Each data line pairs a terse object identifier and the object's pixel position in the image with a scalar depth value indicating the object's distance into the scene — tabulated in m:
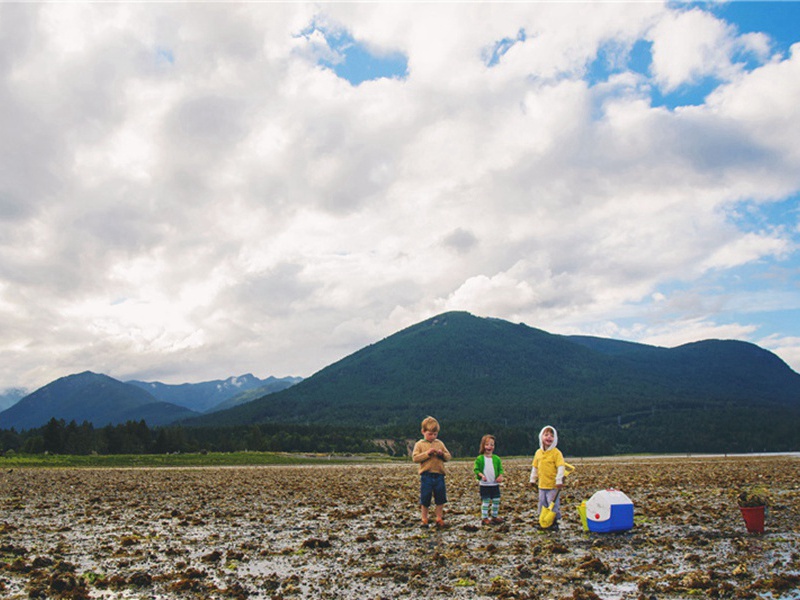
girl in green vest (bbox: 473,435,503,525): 15.98
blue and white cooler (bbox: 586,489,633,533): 14.02
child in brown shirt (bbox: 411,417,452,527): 15.55
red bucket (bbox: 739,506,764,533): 13.53
